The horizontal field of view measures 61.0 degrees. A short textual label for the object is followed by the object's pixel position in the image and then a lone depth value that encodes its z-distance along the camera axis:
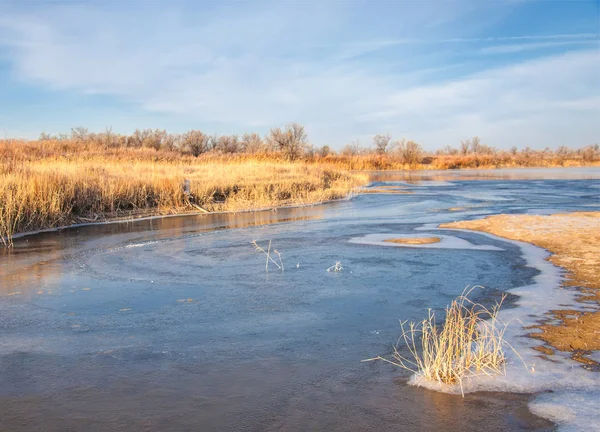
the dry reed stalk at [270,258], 7.55
